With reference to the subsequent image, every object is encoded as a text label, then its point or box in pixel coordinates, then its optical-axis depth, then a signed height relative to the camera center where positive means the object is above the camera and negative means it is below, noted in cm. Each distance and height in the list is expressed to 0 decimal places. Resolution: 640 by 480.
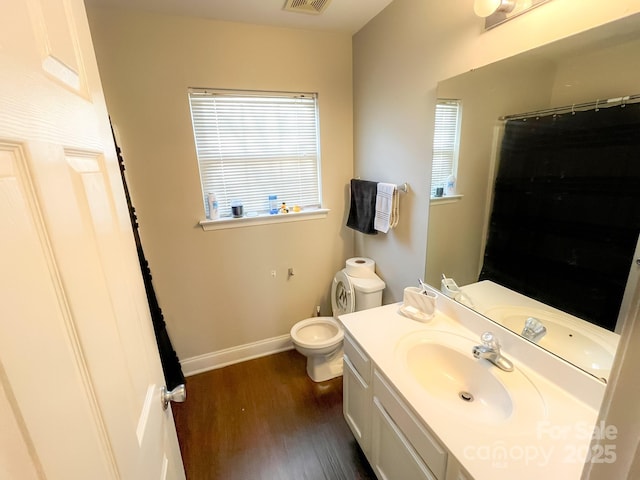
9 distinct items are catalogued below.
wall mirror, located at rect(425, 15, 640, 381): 86 +2
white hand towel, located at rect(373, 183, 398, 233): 184 -31
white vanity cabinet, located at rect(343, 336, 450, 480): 95 -103
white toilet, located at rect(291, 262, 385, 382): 202 -123
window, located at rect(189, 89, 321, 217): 198 +12
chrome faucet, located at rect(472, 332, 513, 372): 112 -77
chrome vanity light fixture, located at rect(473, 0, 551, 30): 103 +51
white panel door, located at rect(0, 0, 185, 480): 32 -14
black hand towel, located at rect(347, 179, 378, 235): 204 -34
